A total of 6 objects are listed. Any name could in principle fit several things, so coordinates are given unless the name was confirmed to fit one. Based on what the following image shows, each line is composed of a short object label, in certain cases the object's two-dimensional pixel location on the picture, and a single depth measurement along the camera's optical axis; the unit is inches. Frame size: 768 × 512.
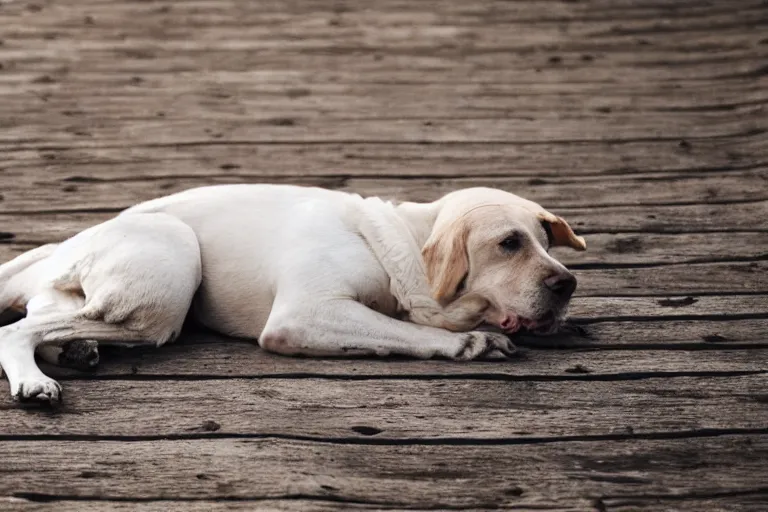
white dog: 244.1
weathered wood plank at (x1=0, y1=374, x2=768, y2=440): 215.3
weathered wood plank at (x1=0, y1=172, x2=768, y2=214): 362.0
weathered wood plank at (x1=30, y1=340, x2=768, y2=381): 241.0
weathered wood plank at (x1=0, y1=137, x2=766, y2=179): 390.9
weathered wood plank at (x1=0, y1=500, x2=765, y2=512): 186.1
